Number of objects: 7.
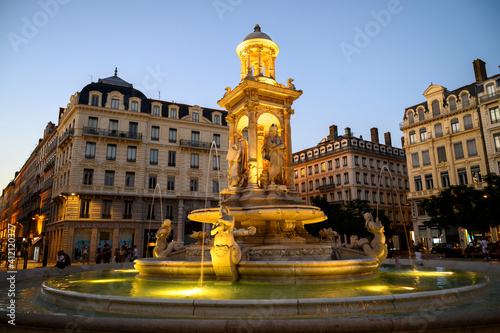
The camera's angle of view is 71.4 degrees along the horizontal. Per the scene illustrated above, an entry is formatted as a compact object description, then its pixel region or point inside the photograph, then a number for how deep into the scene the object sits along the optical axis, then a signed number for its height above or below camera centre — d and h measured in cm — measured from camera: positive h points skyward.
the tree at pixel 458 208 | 2841 +215
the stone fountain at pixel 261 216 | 823 +59
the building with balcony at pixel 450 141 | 4141 +1175
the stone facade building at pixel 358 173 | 5938 +1099
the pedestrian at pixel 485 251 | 2191 -118
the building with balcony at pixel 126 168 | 3847 +839
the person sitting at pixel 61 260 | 1302 -72
